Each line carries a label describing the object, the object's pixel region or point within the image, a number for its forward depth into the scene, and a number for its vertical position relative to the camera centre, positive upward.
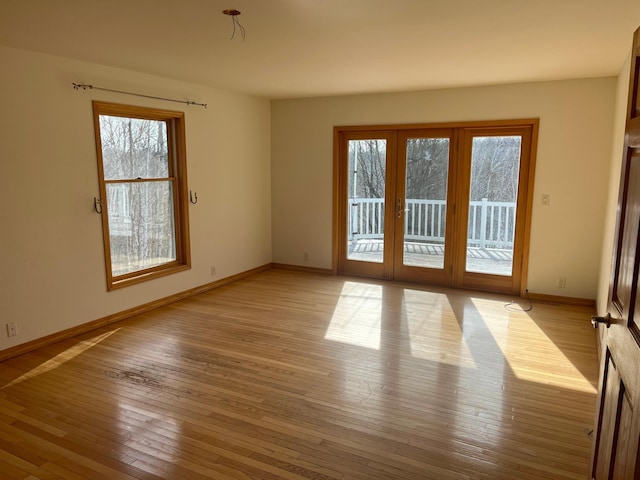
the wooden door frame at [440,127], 4.89 +0.37
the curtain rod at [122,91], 3.79 +0.89
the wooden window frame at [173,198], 4.16 -0.10
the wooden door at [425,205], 5.41 -0.19
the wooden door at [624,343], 1.24 -0.47
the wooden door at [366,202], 5.76 -0.18
